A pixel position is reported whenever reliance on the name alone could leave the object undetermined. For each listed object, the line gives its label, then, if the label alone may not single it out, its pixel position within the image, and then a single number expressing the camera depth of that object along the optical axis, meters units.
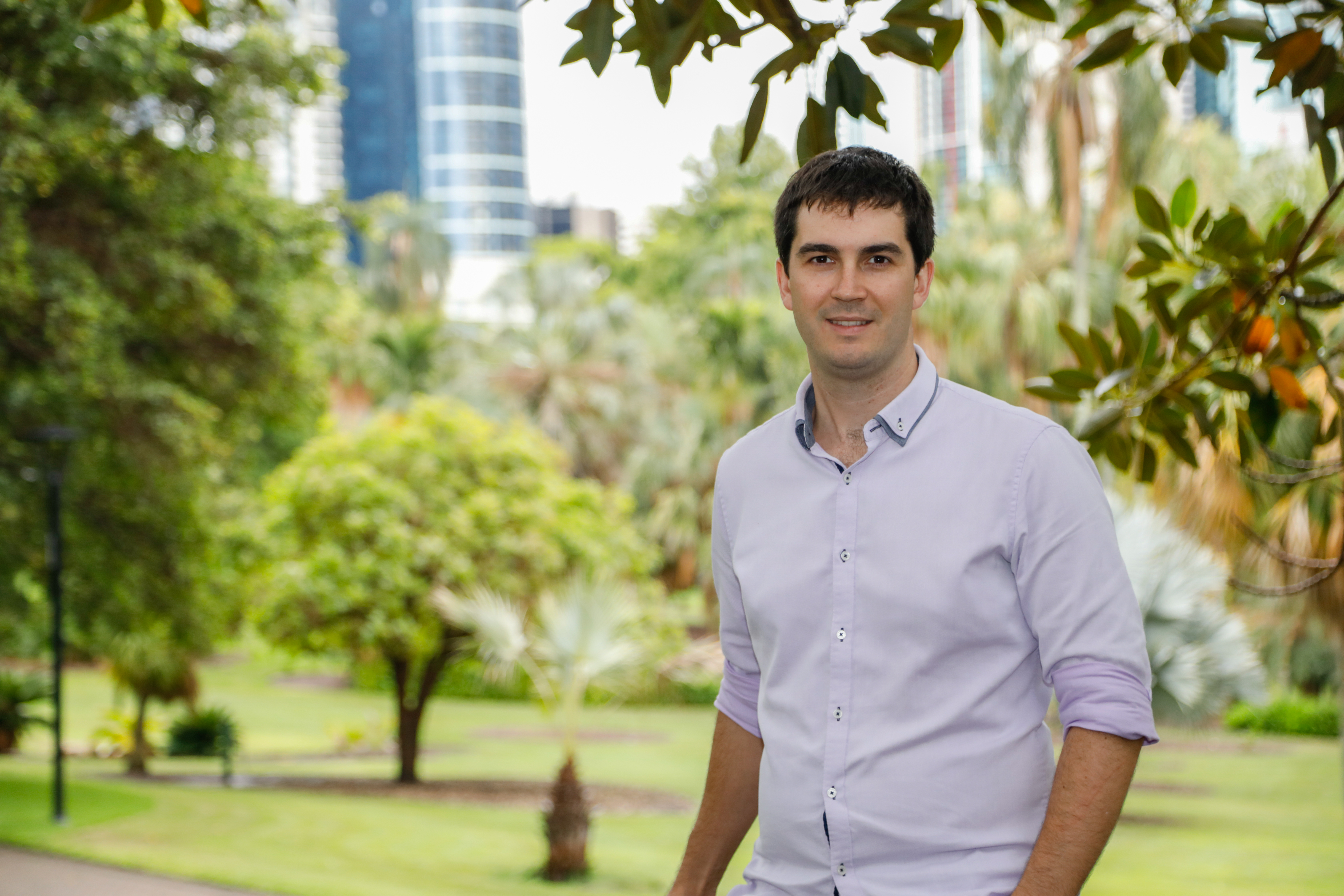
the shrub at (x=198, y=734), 20.06
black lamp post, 11.12
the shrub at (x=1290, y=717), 22.84
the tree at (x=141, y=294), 10.50
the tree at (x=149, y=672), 17.36
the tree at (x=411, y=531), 15.95
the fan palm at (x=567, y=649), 11.78
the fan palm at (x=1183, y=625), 12.60
